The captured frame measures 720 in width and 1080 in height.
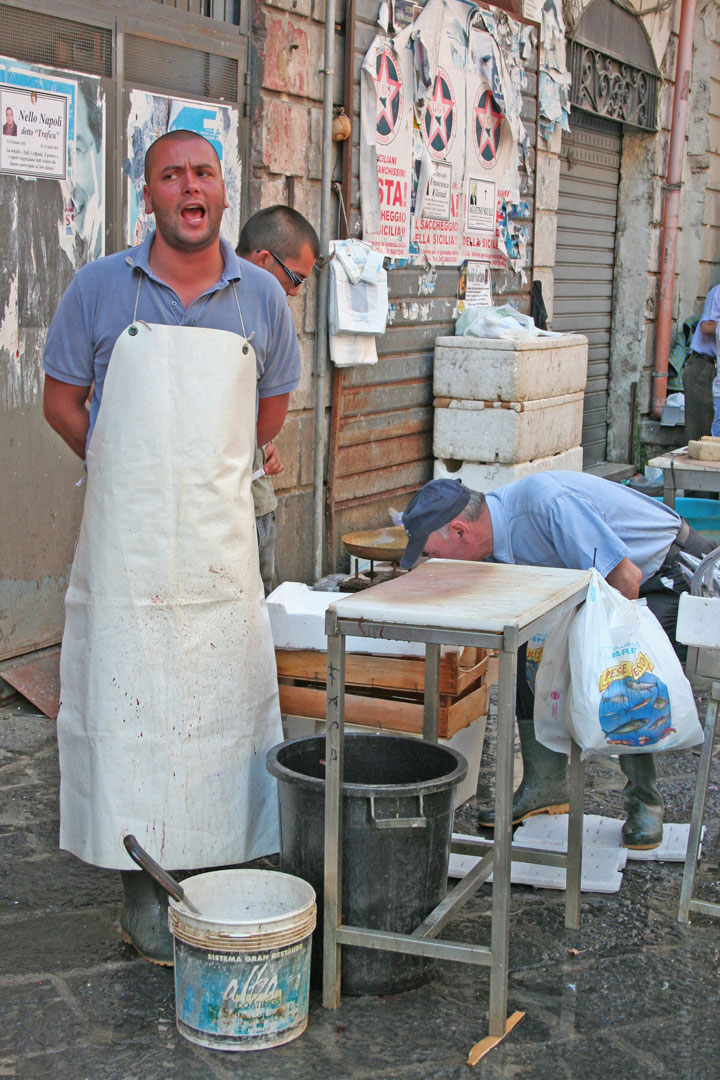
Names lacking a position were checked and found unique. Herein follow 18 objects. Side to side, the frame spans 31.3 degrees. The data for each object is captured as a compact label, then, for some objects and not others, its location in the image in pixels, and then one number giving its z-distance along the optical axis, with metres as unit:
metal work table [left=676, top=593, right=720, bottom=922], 3.27
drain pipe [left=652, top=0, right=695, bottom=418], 12.02
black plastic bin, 3.01
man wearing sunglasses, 4.41
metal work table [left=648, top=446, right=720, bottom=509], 6.80
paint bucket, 2.75
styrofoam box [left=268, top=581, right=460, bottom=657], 3.96
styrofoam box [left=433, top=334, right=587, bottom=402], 7.60
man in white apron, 3.06
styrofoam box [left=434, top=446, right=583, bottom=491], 7.69
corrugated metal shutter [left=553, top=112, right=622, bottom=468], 10.68
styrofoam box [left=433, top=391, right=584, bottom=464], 7.62
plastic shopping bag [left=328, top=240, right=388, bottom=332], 6.67
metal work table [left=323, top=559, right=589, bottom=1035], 2.83
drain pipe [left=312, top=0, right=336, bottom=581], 6.45
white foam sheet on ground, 3.72
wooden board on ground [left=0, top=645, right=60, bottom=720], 5.02
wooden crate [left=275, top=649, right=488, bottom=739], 3.94
